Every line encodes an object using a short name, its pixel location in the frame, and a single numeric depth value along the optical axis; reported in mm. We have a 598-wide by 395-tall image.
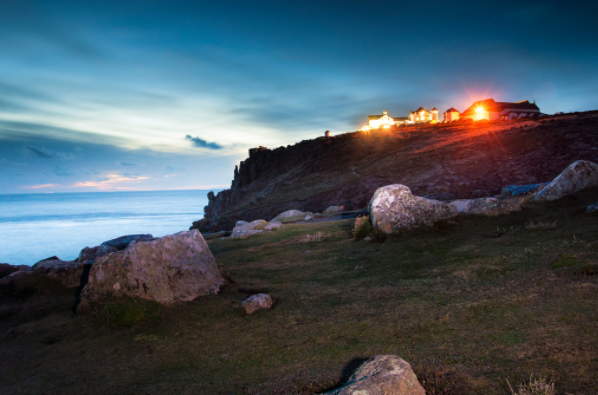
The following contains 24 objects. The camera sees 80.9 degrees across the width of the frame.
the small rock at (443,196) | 31852
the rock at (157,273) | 9742
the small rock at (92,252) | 16656
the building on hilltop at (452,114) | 130125
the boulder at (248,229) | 23398
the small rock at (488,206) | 15031
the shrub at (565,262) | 8148
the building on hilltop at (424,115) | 133375
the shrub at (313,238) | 17770
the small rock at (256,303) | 8781
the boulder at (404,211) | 14953
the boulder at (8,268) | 13875
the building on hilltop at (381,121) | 136125
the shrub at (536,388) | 3957
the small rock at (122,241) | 19212
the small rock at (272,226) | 24253
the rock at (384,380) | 4160
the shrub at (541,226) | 12117
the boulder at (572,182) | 15320
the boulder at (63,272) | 11805
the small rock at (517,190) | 19458
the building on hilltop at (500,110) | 107325
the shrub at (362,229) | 15787
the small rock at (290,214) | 34953
